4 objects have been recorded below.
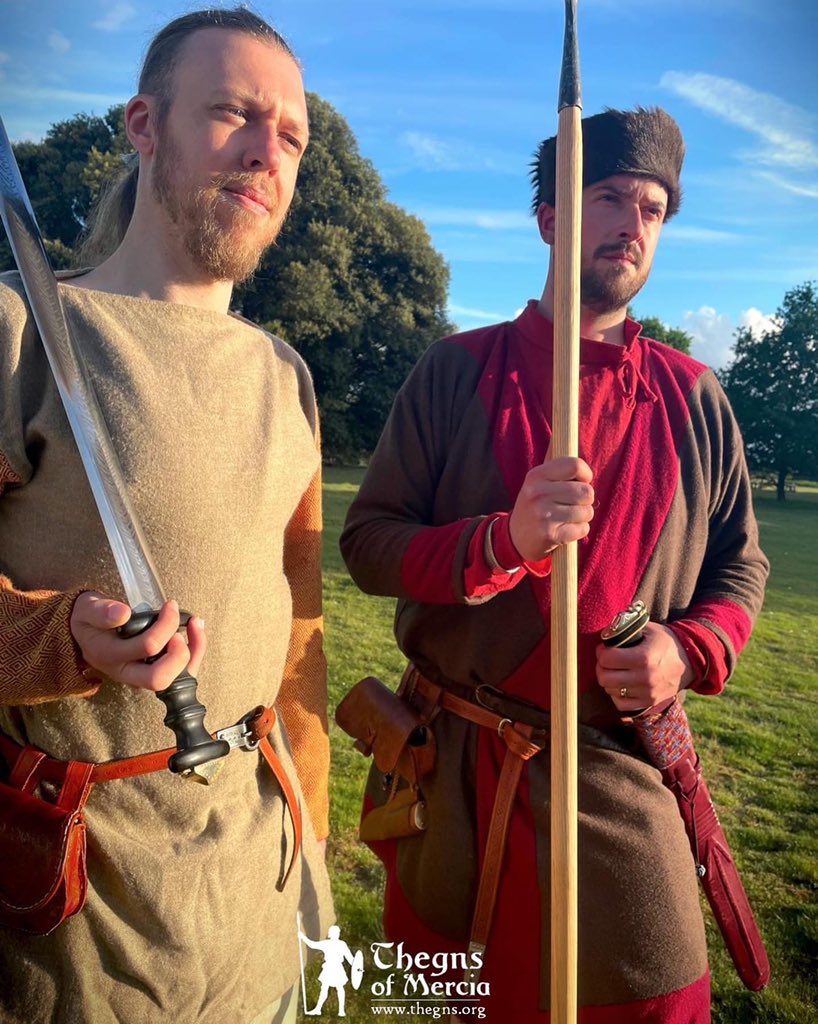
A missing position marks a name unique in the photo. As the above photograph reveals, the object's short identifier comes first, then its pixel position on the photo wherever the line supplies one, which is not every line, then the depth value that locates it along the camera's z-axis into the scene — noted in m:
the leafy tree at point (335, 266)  15.82
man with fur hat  1.74
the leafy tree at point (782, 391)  29.44
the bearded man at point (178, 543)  1.35
